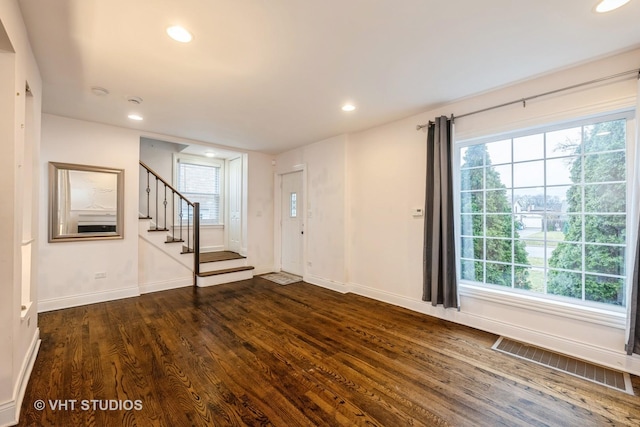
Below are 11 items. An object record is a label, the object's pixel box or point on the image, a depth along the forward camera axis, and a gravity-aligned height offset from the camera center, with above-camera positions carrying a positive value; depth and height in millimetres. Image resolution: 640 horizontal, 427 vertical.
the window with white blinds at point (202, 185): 5887 +615
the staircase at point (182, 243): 4539 -549
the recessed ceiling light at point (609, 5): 1703 +1346
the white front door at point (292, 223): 5488 -226
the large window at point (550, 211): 2391 +29
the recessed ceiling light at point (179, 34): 1939 +1310
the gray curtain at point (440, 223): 3121 -113
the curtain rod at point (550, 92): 2219 +1153
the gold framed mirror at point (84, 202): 3617 +121
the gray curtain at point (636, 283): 2096 -532
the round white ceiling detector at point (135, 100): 3057 +1290
